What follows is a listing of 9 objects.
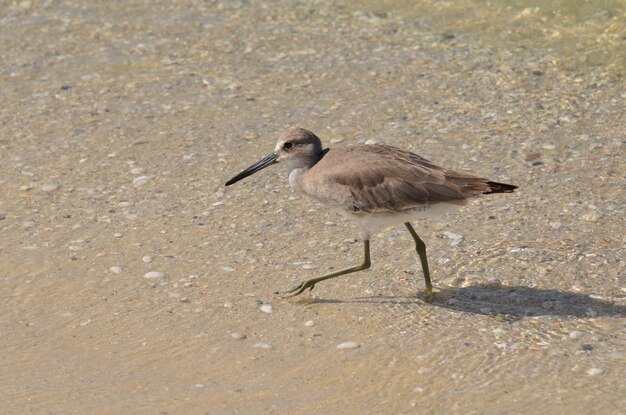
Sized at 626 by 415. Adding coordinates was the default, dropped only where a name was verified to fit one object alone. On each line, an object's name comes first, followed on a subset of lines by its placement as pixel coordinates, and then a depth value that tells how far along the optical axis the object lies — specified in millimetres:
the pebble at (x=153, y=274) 13531
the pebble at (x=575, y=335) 11773
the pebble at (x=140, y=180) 16141
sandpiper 12383
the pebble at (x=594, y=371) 11023
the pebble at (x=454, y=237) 14146
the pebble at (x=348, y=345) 11844
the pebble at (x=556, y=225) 14341
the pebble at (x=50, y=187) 15881
